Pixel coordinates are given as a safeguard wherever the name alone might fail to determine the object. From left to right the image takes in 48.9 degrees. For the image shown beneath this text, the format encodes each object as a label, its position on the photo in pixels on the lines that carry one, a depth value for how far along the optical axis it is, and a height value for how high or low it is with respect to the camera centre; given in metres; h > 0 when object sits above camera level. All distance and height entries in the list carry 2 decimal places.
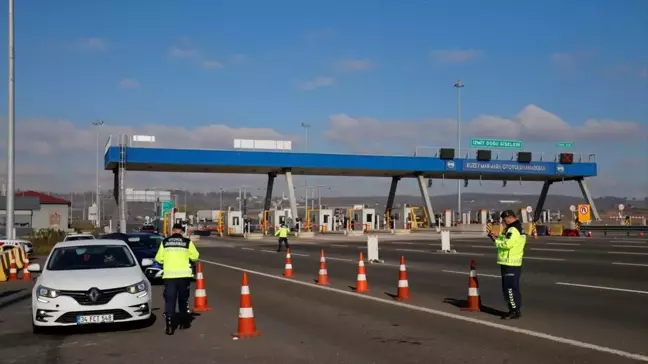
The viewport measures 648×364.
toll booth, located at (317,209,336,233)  80.19 -0.53
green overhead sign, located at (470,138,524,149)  63.81 +6.31
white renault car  10.55 -1.25
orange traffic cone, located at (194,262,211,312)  13.62 -1.65
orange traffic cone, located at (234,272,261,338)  10.47 -1.57
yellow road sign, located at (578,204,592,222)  61.16 -0.05
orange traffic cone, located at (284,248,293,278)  21.42 -1.67
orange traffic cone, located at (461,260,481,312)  13.02 -1.53
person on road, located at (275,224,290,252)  36.75 -1.02
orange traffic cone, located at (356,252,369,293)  16.70 -1.57
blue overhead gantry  54.34 +4.04
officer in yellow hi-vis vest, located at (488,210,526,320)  11.48 -0.72
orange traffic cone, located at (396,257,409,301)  14.90 -1.57
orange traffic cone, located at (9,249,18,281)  22.44 -1.82
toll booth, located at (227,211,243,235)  71.62 -0.89
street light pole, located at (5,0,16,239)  27.48 +3.12
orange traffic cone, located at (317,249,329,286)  18.88 -1.67
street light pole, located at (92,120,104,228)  89.56 +1.75
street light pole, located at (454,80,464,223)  72.44 +2.54
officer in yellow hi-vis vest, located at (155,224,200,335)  10.91 -0.88
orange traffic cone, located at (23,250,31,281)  22.70 -2.01
